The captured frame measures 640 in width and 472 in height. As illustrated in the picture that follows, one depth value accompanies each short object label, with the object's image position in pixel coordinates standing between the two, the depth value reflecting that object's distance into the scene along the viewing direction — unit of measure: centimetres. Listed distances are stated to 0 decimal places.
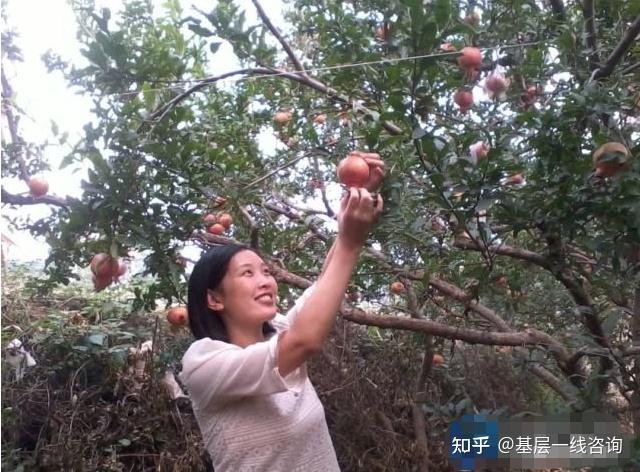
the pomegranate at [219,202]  136
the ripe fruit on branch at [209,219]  138
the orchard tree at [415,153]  99
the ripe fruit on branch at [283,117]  175
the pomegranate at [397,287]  177
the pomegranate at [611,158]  95
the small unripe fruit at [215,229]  155
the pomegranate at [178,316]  143
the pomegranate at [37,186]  121
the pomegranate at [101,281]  118
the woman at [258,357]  68
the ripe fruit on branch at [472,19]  143
